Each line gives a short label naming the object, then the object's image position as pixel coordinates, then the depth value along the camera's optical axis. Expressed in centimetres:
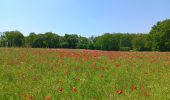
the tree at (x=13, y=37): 4340
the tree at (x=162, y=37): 2939
